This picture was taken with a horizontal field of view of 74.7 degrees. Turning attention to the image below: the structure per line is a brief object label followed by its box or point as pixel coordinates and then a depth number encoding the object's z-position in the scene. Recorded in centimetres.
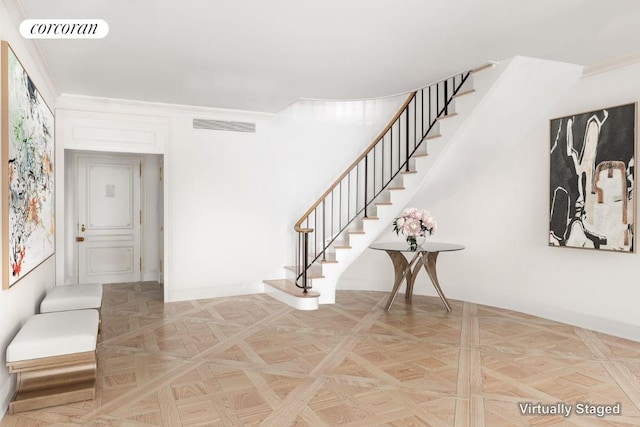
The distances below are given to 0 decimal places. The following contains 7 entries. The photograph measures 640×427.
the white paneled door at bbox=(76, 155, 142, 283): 691
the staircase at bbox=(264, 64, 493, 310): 530
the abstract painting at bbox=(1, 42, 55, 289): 263
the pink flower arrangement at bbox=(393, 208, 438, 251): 509
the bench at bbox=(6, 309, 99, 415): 261
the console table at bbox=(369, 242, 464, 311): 522
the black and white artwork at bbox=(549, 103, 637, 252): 412
